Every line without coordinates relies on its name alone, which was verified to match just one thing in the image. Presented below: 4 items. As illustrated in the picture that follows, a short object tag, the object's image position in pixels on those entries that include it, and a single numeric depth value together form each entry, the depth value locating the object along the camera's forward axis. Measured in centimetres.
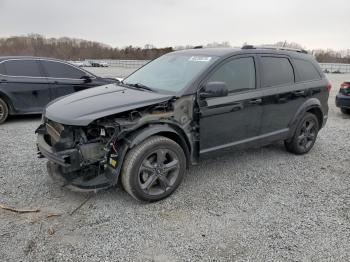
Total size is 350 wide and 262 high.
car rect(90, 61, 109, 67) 4744
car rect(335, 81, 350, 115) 873
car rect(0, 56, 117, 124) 724
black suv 343
